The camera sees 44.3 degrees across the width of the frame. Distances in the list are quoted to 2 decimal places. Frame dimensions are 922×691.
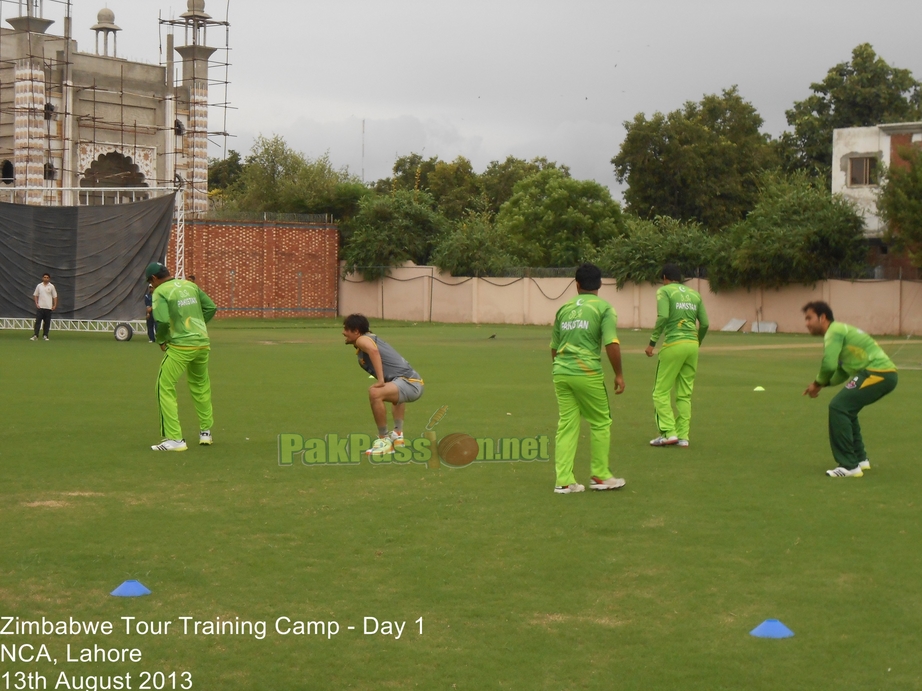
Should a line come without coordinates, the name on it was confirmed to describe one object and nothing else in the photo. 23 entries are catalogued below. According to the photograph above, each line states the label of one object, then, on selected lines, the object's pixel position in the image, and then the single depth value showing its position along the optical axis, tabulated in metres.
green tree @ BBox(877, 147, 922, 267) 38.59
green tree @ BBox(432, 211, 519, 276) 52.19
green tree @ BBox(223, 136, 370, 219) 59.19
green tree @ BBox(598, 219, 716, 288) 47.22
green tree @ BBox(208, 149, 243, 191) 86.00
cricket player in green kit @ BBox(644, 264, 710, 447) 11.65
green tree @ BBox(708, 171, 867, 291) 43.06
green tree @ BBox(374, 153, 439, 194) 84.12
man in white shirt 30.86
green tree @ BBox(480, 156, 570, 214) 80.25
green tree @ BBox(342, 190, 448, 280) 53.88
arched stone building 51.81
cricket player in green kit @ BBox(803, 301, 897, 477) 9.85
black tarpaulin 31.67
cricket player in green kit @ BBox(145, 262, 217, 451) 11.19
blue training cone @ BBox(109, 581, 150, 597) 6.08
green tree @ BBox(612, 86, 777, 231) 60.91
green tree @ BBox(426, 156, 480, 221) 78.69
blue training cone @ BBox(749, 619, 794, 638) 5.46
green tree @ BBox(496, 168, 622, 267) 62.97
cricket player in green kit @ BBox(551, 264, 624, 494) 8.88
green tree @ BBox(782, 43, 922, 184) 62.62
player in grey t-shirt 10.61
